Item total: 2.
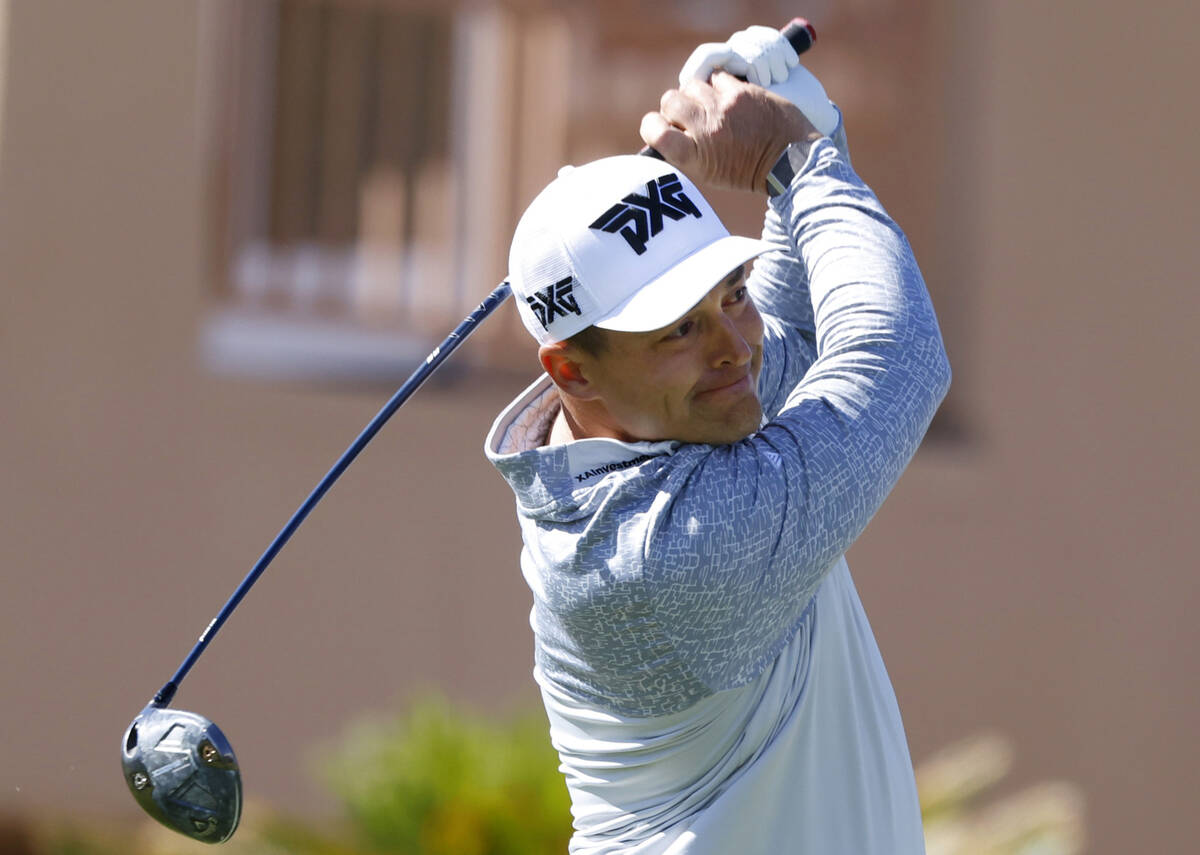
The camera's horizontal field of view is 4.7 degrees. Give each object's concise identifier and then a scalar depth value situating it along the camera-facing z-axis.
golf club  13.62
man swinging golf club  13.35
